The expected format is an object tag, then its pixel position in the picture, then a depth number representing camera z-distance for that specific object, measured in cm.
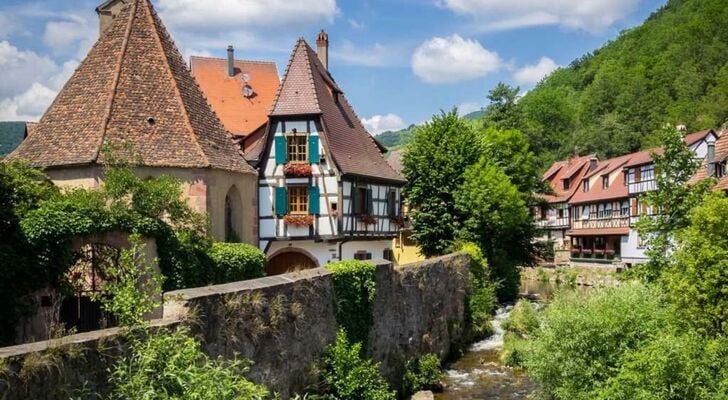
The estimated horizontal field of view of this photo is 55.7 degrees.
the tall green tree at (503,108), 5491
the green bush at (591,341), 1320
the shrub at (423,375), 1781
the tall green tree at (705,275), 1232
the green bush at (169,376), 728
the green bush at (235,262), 1825
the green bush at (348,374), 1328
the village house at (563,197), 6562
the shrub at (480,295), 2645
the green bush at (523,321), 2420
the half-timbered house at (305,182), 2845
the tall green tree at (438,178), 3372
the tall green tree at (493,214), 3225
